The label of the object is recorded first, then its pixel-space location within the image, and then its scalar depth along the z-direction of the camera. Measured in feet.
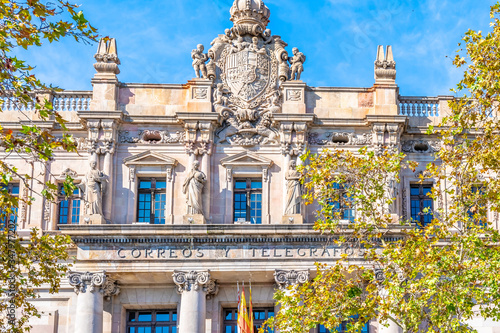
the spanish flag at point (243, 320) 123.24
